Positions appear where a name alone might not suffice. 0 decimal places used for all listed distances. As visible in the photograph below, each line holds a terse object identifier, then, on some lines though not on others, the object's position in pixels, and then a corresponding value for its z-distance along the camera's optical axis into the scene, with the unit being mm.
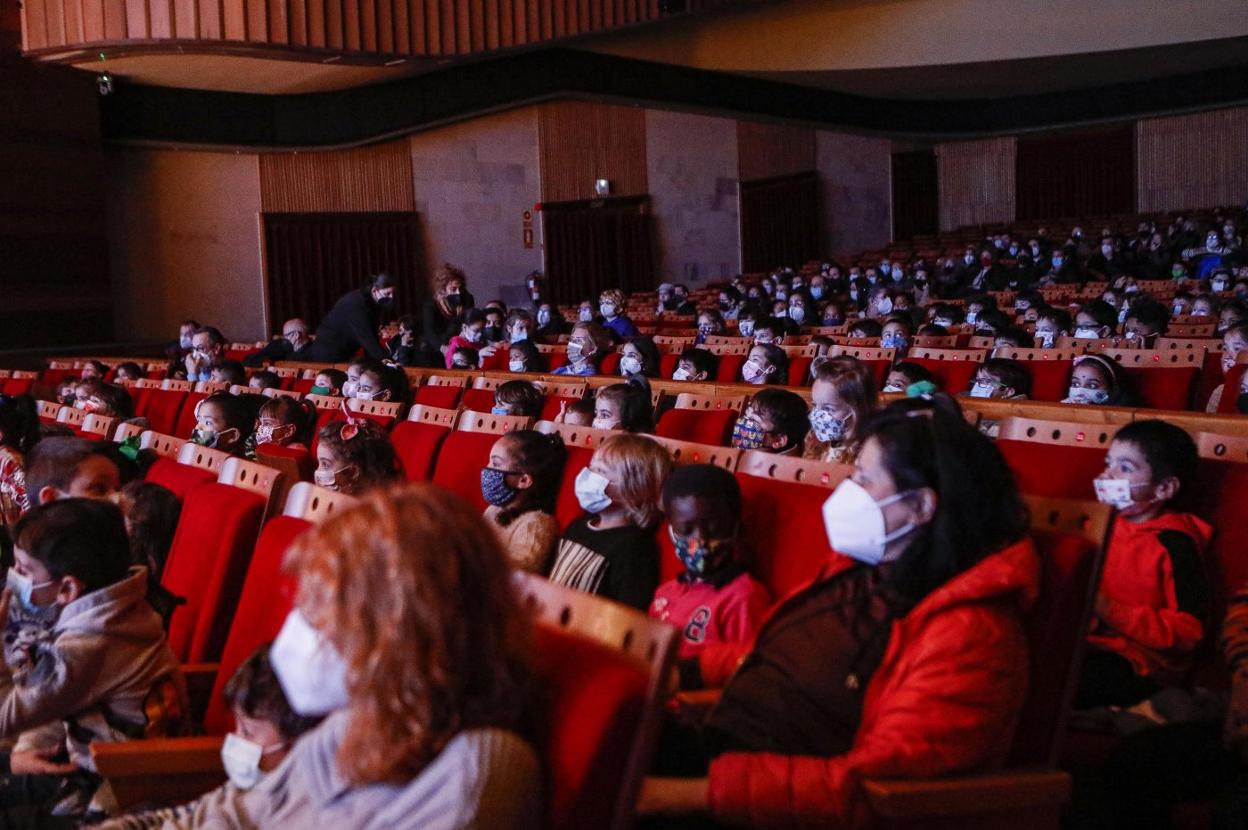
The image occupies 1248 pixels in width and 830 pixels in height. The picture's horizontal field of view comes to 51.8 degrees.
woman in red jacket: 1709
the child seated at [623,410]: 3980
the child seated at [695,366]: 5801
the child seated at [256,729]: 1814
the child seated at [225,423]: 4566
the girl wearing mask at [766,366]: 5609
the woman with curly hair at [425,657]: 1332
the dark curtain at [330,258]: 14562
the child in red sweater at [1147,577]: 2295
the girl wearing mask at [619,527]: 2672
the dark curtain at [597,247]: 17094
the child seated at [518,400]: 4582
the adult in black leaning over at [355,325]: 7875
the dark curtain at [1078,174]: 21828
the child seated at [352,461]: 3434
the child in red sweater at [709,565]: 2350
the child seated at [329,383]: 6043
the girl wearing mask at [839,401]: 3459
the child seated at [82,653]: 2174
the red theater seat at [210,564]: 2732
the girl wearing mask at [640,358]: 6328
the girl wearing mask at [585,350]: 6670
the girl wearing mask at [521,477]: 3242
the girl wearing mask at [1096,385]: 4195
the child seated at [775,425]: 3682
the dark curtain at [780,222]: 19703
